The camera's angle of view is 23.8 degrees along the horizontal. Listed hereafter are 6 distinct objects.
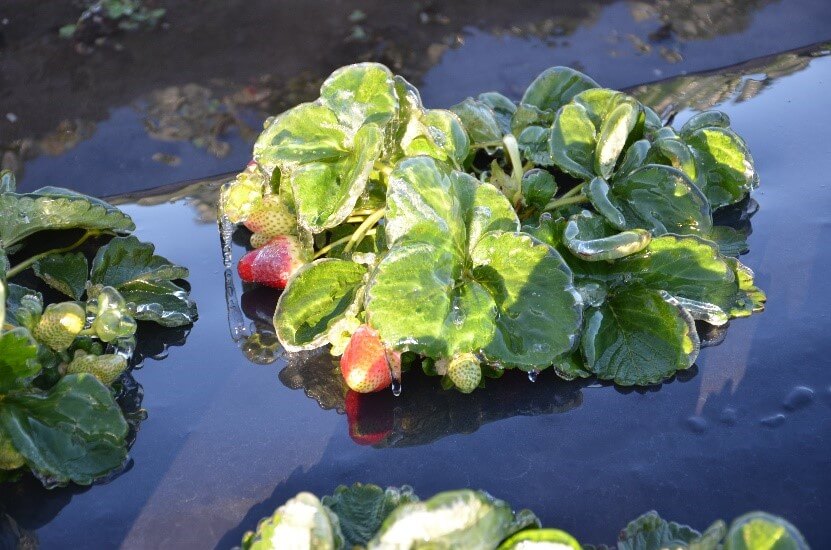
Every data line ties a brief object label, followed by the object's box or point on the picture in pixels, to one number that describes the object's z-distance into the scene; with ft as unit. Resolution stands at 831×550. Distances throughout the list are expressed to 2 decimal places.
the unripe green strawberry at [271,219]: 4.18
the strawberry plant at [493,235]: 3.74
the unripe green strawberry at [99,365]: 3.76
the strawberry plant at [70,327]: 3.62
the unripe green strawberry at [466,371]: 3.77
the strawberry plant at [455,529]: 3.20
